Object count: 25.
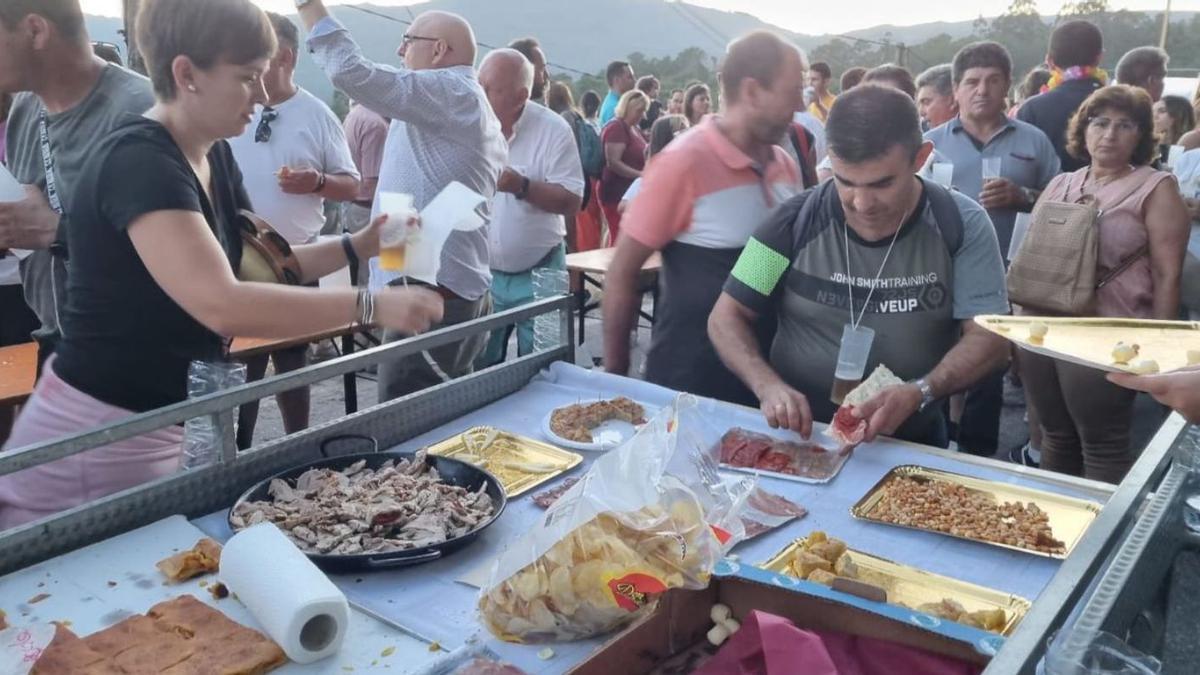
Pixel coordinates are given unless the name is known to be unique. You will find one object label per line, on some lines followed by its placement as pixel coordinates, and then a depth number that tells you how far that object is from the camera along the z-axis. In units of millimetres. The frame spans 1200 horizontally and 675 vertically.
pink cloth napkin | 1190
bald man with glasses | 3195
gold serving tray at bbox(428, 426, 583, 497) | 2002
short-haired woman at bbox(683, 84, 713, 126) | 10125
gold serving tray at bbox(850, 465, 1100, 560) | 1808
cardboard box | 1234
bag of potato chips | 1281
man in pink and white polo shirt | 2762
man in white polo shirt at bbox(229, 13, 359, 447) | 3854
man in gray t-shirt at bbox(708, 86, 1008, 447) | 2240
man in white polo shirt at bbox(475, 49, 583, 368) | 4633
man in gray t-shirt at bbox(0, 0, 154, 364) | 2156
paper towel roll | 1288
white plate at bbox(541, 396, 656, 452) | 2150
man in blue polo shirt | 4312
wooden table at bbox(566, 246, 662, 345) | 5598
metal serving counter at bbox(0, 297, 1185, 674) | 1007
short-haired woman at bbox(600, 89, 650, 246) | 8453
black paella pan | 1557
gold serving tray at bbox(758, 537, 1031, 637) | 1522
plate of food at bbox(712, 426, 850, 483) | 2045
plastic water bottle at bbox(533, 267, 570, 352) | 2770
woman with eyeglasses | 3412
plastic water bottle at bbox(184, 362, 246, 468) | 1932
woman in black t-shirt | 1696
